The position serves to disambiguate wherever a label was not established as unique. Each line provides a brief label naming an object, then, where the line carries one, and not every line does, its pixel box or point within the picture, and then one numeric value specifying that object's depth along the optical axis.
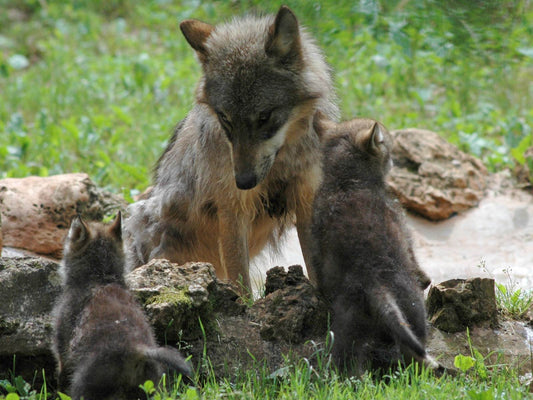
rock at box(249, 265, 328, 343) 10.16
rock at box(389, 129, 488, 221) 16.81
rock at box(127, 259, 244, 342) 9.72
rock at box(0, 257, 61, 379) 9.73
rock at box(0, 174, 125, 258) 14.76
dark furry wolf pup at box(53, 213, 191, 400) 8.12
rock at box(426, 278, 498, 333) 10.70
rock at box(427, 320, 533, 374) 10.02
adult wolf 10.73
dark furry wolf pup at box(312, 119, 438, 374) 9.30
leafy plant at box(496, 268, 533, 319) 11.40
